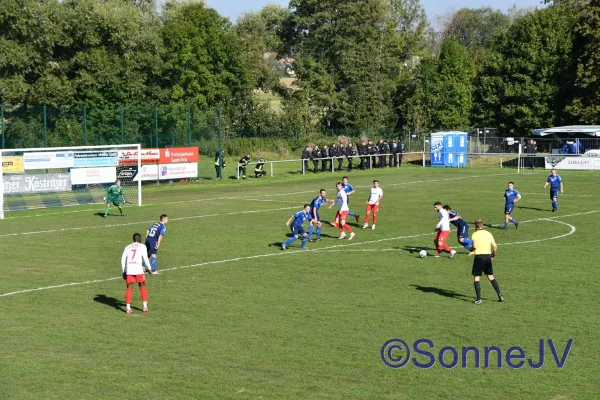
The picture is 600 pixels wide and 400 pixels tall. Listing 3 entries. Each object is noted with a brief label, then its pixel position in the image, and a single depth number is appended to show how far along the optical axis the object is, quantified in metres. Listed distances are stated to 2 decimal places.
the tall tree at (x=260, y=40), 98.69
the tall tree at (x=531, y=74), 77.44
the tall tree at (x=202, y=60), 80.31
